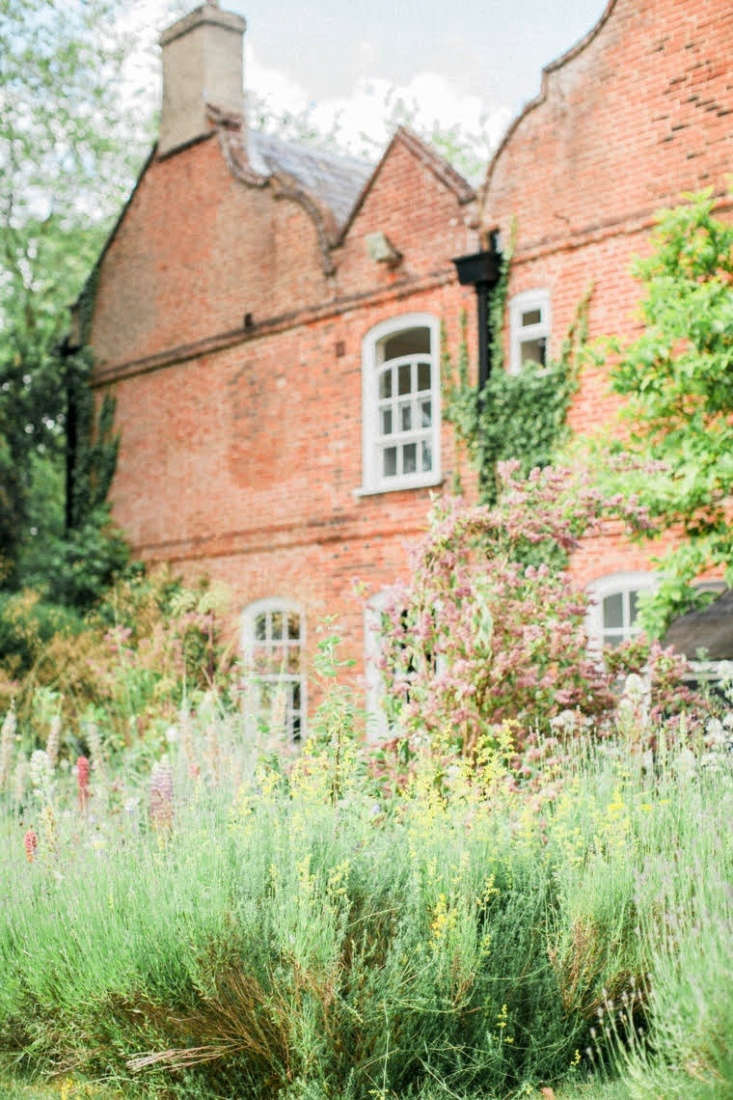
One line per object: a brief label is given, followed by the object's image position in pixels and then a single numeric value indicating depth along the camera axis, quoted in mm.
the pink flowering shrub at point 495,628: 7699
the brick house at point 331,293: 13086
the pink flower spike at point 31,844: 5574
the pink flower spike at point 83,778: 6293
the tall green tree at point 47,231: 20922
